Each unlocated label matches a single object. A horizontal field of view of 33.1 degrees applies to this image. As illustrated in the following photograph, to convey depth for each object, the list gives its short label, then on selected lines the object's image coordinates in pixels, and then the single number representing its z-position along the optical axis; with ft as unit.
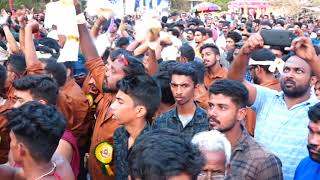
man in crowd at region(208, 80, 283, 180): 10.89
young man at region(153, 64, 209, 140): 14.19
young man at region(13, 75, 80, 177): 12.37
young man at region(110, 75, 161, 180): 12.42
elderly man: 9.38
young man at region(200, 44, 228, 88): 23.62
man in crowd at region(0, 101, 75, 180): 9.24
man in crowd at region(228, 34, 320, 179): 12.90
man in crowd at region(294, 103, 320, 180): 10.76
